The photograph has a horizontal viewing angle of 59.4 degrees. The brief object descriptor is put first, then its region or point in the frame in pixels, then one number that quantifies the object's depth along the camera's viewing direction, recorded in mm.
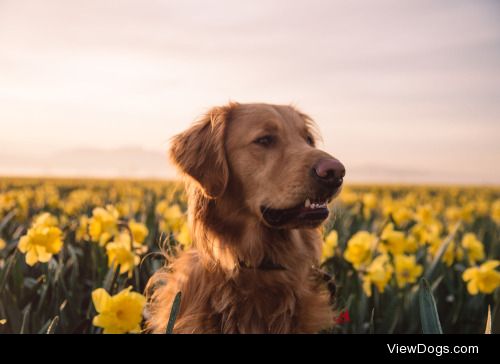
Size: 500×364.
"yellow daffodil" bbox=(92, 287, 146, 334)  2092
